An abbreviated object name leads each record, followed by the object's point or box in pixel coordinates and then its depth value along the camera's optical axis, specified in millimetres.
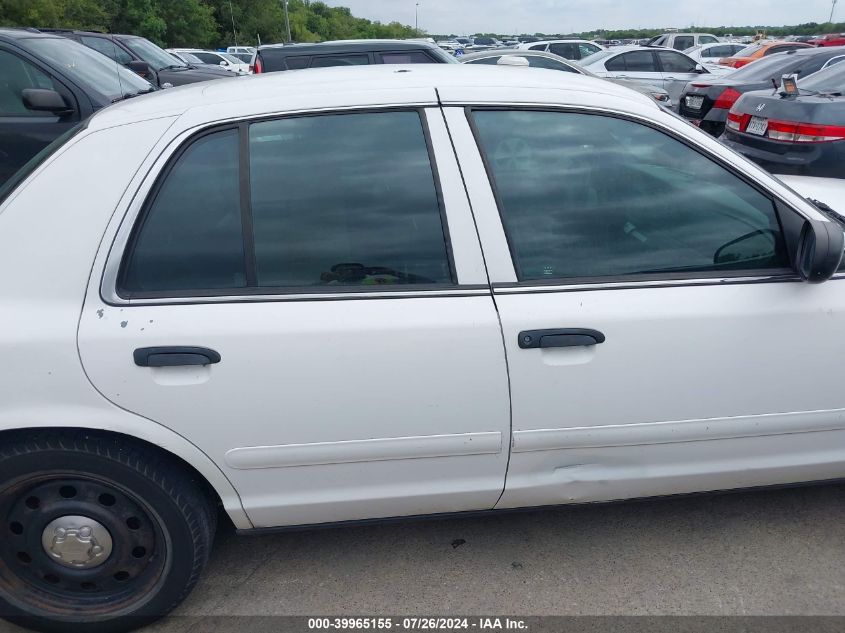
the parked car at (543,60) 11755
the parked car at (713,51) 22189
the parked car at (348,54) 8375
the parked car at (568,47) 18797
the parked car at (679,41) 24391
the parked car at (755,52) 18016
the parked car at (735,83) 8914
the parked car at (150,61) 9612
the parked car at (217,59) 23822
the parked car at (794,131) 5492
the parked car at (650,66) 13549
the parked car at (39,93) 5043
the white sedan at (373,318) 1968
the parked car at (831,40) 22216
